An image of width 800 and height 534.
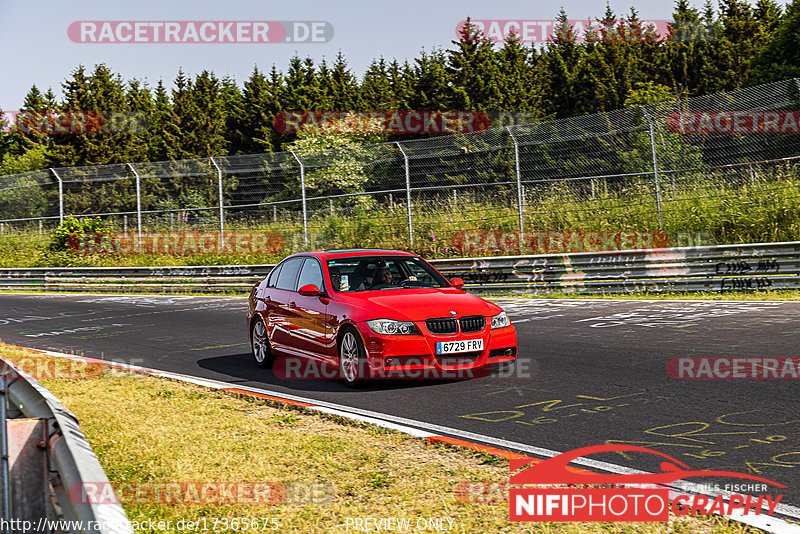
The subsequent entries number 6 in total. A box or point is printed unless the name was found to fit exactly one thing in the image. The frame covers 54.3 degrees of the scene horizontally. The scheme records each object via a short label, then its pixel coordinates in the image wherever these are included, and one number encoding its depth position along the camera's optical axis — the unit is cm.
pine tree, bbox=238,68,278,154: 6906
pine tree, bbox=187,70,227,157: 7088
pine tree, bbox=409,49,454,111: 5806
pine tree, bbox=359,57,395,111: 6938
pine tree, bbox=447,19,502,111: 5638
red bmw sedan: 769
